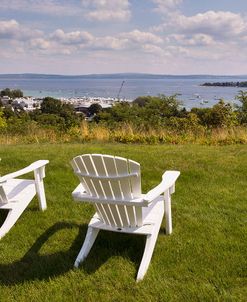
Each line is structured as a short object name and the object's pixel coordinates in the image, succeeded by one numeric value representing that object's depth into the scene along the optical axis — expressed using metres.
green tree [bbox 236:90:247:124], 14.72
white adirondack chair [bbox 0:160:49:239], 3.75
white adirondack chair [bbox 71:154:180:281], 2.96
